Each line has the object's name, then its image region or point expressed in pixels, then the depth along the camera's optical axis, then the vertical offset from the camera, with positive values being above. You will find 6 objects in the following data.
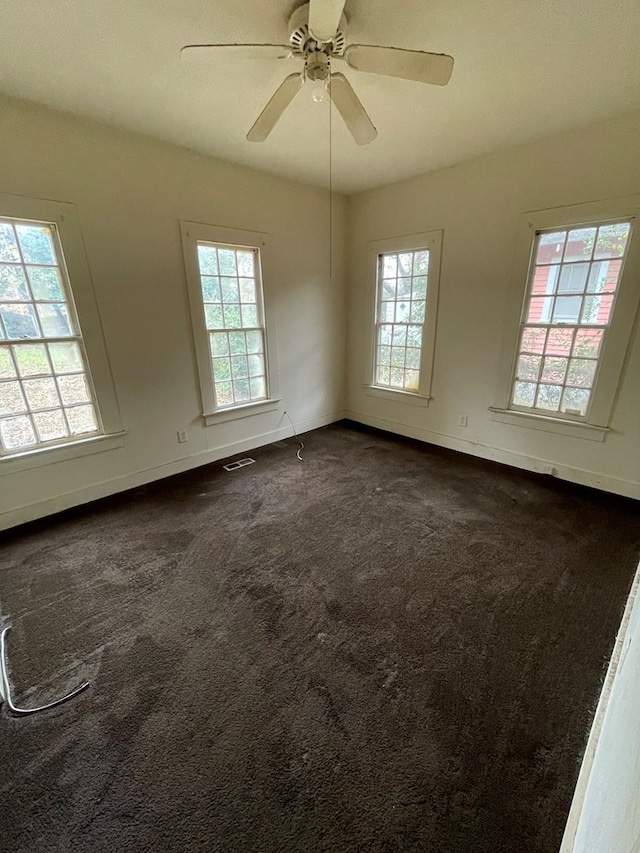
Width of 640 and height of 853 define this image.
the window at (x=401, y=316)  3.69 -0.05
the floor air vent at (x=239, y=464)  3.42 -1.47
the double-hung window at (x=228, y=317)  3.05 -0.03
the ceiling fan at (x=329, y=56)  1.37 +1.09
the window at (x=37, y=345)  2.26 -0.19
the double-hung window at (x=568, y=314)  2.60 -0.04
